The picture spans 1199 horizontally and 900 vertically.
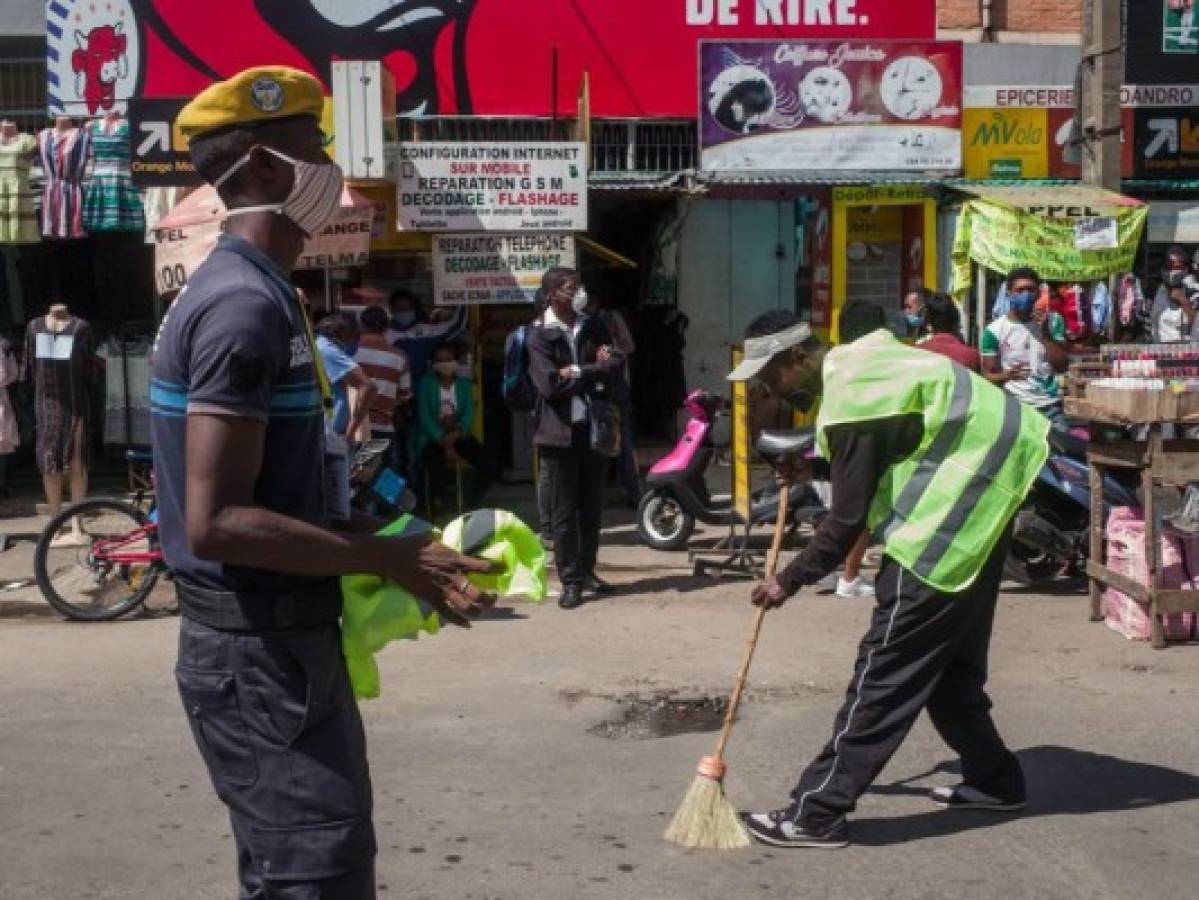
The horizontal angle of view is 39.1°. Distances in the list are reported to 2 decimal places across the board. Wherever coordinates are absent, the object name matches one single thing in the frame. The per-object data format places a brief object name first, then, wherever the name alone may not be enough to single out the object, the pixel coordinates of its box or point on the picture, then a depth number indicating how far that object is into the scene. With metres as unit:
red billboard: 13.98
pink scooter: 10.16
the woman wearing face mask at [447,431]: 12.10
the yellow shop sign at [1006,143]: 14.09
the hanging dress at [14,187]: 12.60
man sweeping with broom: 4.92
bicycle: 9.02
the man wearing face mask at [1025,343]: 12.02
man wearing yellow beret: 2.76
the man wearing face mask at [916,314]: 12.03
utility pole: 10.97
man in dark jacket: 9.30
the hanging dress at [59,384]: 11.38
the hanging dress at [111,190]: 12.72
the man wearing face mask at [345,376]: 9.49
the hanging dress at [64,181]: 12.70
